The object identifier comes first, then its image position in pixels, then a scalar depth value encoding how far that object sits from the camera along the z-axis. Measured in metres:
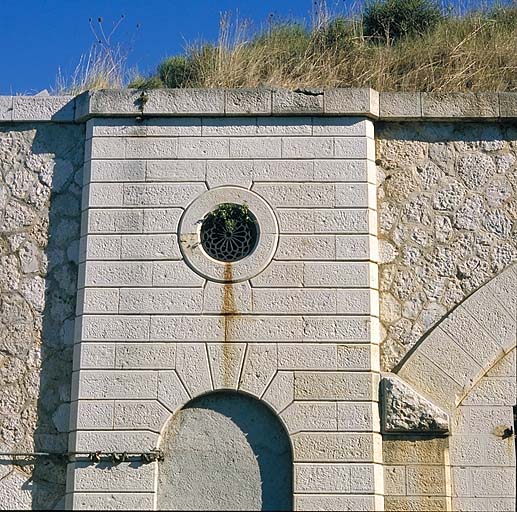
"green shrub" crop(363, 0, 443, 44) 12.47
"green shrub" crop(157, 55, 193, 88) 10.09
